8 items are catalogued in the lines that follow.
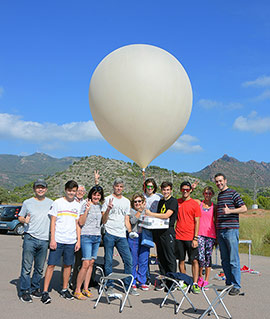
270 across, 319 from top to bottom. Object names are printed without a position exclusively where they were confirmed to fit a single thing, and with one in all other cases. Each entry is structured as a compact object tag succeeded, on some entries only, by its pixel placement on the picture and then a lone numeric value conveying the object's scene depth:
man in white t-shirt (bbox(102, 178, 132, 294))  6.00
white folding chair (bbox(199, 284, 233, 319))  4.72
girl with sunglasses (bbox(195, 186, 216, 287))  6.55
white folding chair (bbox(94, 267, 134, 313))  5.20
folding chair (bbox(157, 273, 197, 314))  5.24
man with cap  5.52
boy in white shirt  5.50
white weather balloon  6.29
